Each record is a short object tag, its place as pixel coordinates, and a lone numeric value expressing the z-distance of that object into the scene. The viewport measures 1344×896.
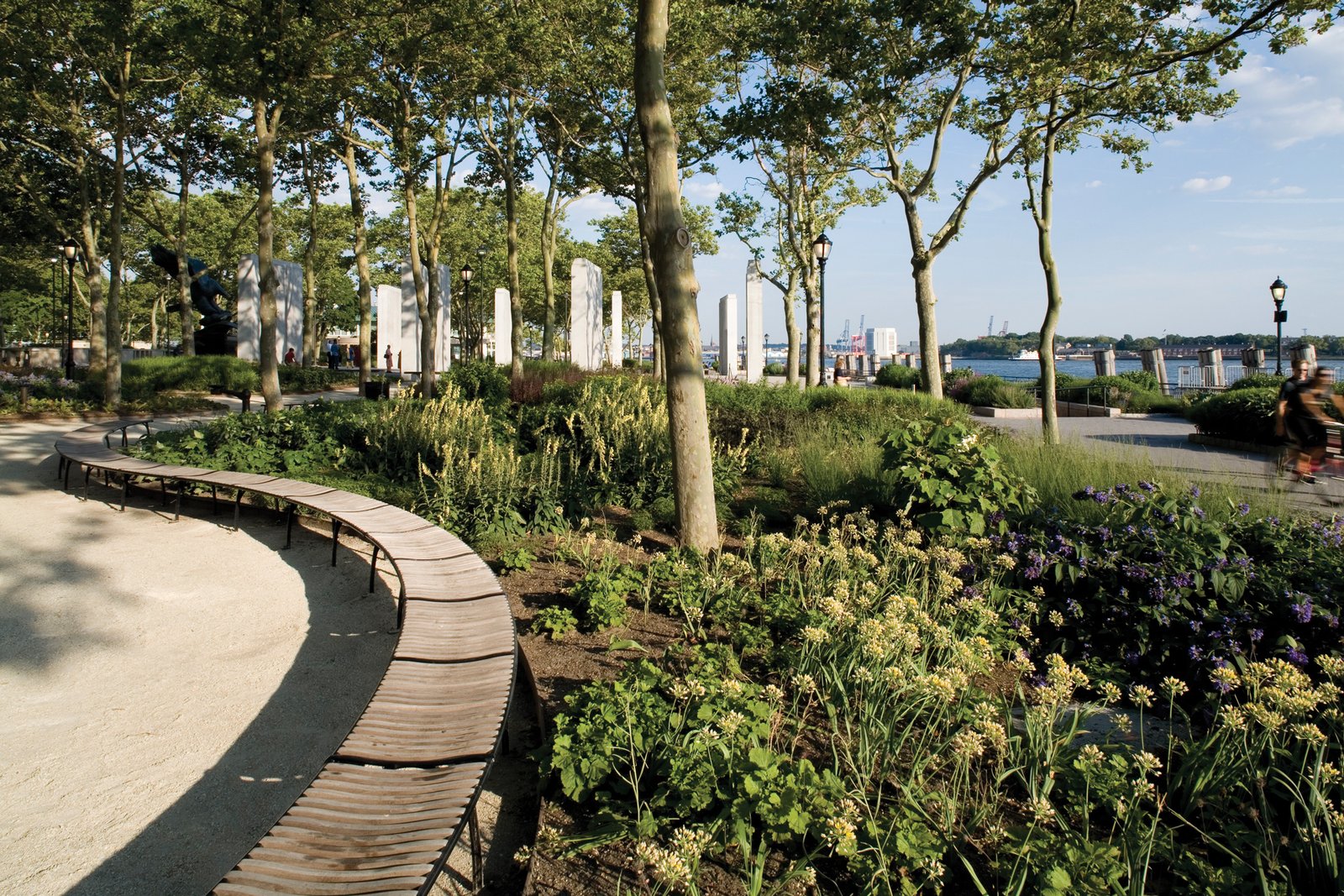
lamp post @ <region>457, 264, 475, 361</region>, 22.75
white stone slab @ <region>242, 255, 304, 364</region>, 23.11
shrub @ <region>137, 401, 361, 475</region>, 7.80
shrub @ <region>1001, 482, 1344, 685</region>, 3.27
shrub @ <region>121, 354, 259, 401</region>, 17.69
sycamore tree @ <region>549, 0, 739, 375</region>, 15.49
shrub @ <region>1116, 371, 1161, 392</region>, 22.36
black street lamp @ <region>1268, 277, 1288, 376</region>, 20.14
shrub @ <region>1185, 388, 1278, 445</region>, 13.01
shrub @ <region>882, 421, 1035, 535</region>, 4.71
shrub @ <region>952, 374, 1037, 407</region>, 21.09
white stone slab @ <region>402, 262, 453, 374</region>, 24.50
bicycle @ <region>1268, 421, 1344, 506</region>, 7.82
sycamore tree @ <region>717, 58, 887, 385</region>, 12.09
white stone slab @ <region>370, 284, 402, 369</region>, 25.72
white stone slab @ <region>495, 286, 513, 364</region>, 25.81
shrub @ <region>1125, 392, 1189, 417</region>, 20.88
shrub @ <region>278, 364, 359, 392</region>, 22.33
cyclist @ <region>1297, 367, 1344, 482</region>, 8.72
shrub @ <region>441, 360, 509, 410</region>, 12.30
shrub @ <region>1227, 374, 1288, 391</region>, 17.03
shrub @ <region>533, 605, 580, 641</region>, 3.89
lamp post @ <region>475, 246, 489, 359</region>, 42.16
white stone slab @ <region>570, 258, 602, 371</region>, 24.17
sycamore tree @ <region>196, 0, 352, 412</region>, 9.83
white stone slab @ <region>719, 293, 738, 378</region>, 31.66
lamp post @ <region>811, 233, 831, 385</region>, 18.05
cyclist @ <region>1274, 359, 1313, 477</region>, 8.84
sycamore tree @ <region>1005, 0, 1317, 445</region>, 9.43
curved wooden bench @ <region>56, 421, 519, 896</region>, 1.89
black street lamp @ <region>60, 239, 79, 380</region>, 22.19
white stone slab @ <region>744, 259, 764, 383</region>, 27.97
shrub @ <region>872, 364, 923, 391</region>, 25.39
